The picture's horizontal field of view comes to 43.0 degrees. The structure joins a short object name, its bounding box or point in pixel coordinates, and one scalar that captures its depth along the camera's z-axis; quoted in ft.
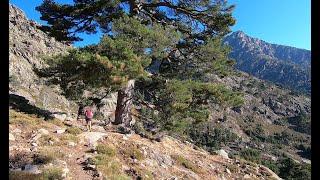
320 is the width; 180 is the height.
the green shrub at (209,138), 556.27
